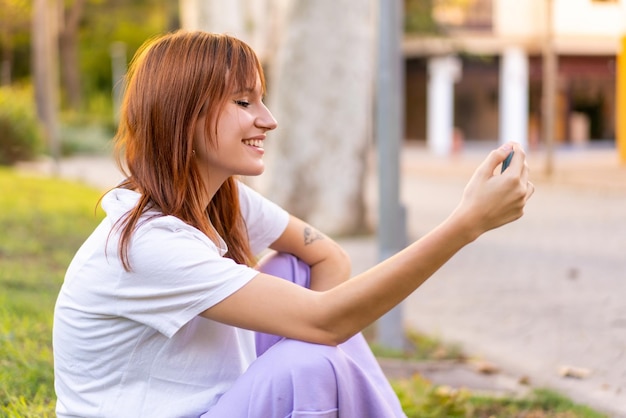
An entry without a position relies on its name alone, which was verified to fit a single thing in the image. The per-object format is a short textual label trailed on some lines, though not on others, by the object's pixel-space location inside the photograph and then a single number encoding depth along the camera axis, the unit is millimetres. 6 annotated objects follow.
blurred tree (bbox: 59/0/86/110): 35656
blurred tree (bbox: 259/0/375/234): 10859
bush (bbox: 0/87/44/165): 19984
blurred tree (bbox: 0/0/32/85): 32241
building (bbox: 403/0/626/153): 33406
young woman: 2248
